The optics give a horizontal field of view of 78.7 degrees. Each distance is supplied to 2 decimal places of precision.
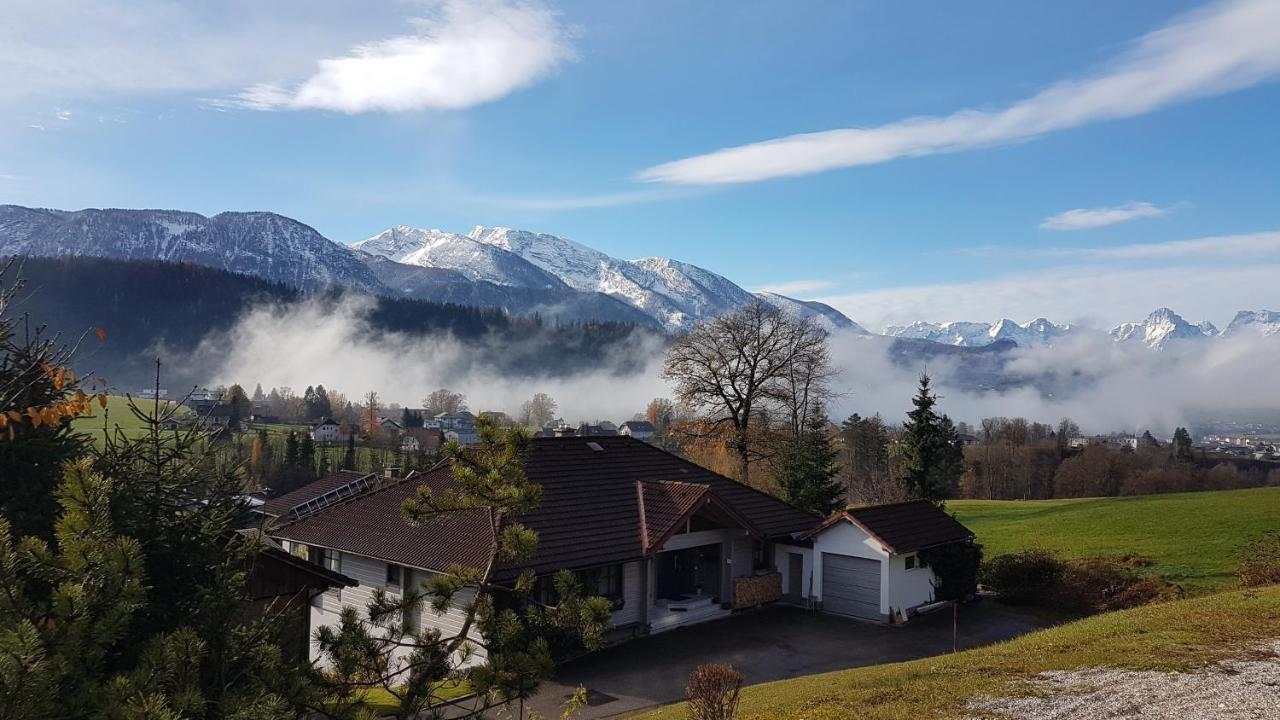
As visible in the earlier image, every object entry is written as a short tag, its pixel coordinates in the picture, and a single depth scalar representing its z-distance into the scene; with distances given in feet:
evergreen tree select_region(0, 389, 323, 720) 13.78
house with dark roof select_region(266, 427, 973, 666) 72.08
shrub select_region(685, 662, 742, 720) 28.30
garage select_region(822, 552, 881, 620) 82.53
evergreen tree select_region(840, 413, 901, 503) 240.98
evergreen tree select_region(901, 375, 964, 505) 117.19
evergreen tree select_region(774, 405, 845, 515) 116.67
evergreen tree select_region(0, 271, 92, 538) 25.04
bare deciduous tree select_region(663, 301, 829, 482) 135.54
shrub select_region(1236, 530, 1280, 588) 80.53
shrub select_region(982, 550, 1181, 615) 83.97
